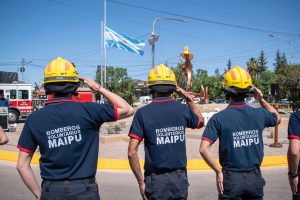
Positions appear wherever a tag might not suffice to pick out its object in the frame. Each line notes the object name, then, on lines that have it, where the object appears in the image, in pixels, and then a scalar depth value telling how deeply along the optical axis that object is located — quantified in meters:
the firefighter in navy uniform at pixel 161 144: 3.29
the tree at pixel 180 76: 43.09
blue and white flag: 22.81
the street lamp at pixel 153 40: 20.22
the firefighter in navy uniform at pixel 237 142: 3.27
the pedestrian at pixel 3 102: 15.87
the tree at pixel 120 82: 51.62
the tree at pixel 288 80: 31.42
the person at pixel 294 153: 3.26
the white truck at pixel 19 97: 23.56
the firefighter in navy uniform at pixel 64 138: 2.71
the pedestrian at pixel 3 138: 3.07
